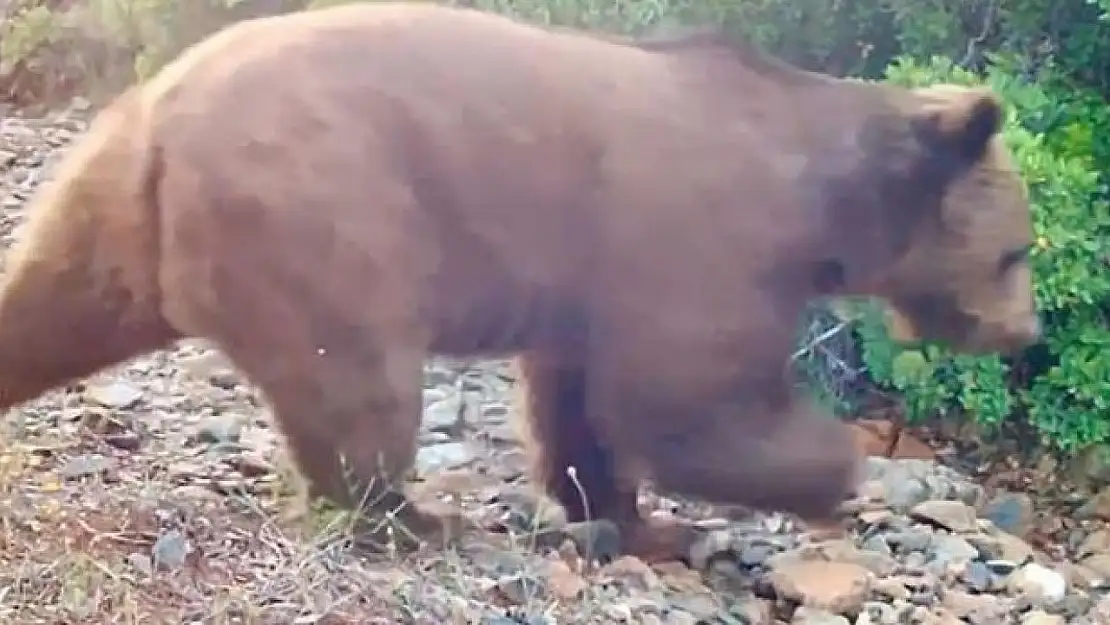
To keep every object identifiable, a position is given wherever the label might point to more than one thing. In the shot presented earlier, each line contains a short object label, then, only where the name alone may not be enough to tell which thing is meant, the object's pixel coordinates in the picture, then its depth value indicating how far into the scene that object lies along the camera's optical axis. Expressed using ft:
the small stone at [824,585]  13.66
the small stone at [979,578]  14.83
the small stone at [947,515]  16.11
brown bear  11.78
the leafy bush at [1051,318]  17.79
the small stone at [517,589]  12.37
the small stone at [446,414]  17.31
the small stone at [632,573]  13.46
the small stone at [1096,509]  18.79
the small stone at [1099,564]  16.92
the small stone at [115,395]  16.06
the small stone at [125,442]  15.02
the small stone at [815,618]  13.42
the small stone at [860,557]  14.57
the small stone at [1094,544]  17.71
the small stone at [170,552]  11.75
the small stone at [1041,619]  14.24
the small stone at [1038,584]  14.88
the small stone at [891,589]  14.12
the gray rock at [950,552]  15.11
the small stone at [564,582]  12.66
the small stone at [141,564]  11.50
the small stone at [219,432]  15.52
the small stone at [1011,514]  18.02
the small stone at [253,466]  14.60
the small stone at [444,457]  16.02
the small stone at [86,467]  13.58
